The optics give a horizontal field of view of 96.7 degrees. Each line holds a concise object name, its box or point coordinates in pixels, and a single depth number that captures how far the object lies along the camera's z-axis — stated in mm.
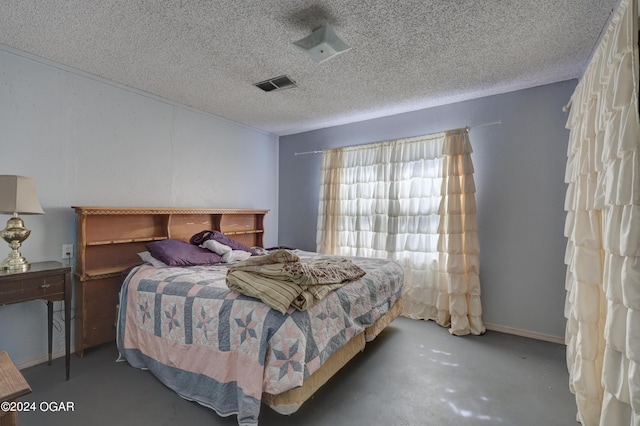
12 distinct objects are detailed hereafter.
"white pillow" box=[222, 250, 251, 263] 3000
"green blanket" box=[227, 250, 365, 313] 1607
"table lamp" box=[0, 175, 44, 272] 1958
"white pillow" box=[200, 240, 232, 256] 3023
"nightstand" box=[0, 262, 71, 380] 1897
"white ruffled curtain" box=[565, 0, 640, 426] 1169
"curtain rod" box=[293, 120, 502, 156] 3147
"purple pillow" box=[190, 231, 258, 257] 3133
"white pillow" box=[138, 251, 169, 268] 2584
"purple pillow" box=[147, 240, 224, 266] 2611
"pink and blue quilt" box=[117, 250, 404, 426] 1499
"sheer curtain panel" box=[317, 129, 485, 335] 3117
